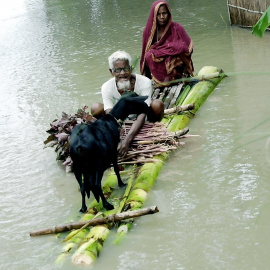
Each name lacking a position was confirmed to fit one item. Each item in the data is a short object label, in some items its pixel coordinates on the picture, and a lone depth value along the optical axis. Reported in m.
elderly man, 4.84
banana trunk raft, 3.55
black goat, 3.80
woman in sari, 6.46
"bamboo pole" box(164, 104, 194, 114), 5.67
